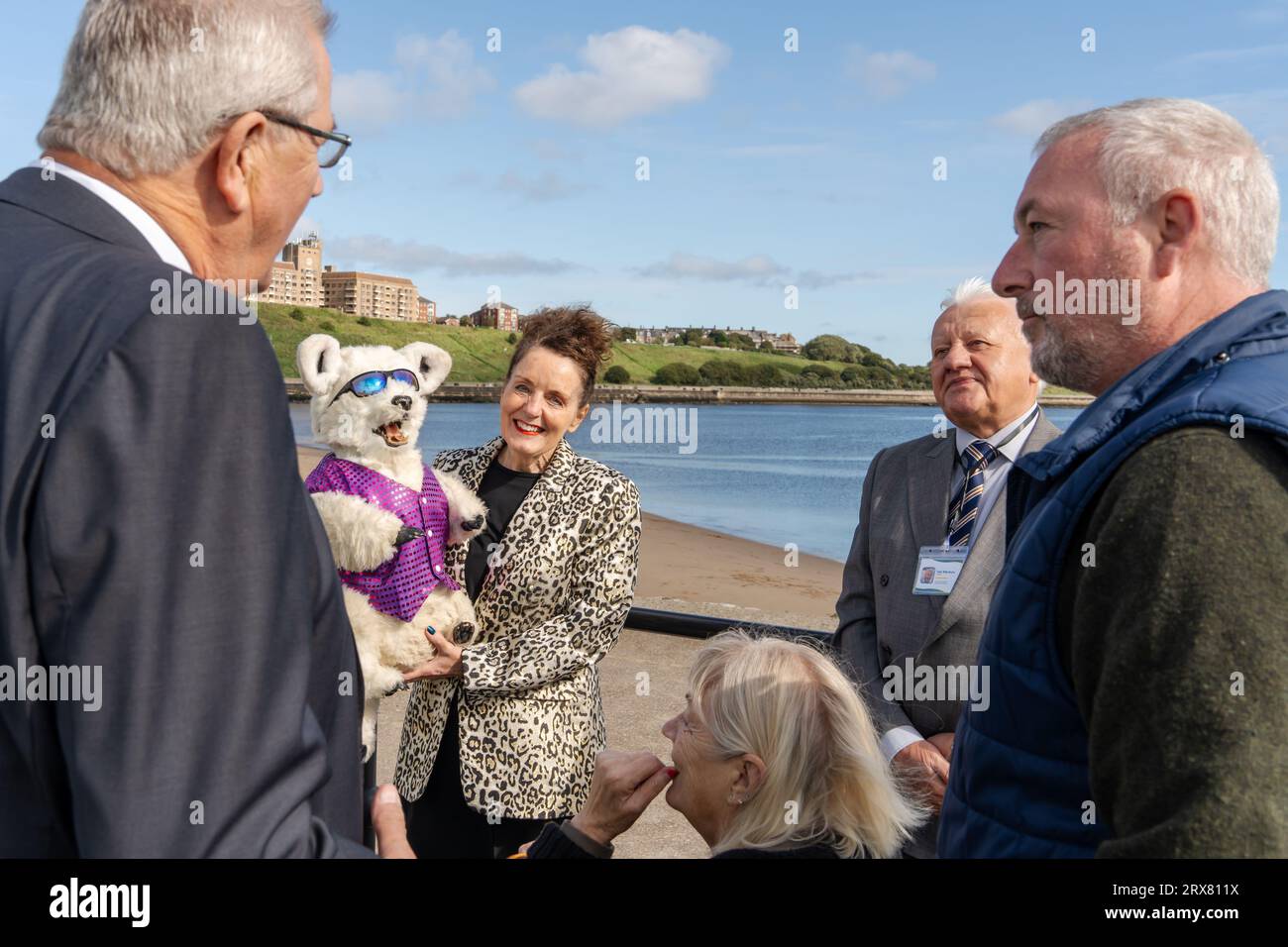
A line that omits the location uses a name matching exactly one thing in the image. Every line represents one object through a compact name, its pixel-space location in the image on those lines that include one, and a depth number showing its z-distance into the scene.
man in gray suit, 3.31
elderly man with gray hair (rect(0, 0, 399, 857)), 1.09
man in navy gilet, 1.34
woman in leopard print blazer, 3.50
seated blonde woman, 2.40
